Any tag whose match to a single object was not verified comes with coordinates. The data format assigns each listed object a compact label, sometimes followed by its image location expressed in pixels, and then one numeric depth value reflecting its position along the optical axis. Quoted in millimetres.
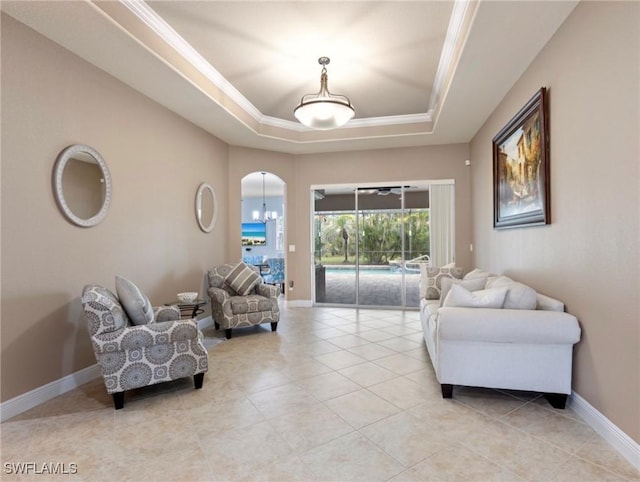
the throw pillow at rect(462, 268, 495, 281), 3770
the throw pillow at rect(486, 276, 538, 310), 2756
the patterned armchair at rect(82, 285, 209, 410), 2582
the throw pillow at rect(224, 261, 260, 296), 4996
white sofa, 2479
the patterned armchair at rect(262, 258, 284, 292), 8492
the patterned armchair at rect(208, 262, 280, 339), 4613
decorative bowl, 3958
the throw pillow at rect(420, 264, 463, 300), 4496
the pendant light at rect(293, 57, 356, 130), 3446
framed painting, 2965
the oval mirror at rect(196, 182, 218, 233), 5012
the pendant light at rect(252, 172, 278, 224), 11219
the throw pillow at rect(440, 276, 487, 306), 3541
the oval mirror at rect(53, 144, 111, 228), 2922
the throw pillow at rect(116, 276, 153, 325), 2875
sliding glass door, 6301
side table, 3861
